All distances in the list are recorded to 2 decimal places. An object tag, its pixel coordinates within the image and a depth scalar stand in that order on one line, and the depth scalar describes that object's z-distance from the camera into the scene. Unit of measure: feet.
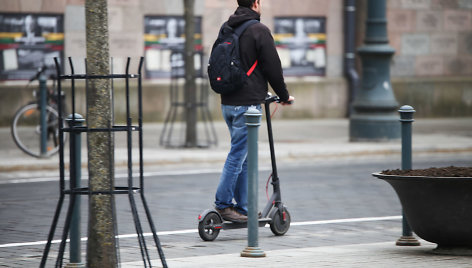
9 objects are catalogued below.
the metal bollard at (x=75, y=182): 37.65
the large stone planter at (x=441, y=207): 42.80
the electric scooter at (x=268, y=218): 51.37
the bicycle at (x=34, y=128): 91.04
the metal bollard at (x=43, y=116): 88.94
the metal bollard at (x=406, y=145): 47.47
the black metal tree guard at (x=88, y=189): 35.94
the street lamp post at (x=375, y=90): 107.04
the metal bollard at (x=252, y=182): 42.91
